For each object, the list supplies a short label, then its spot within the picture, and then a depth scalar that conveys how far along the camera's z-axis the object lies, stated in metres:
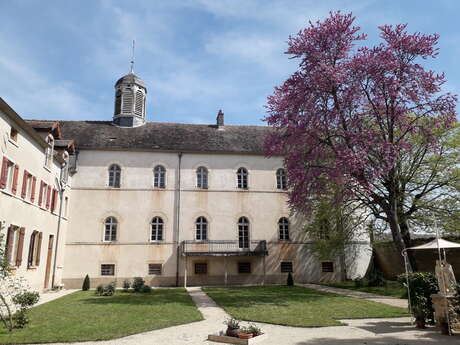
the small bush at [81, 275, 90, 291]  20.33
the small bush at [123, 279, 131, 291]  19.59
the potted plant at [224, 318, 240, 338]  7.93
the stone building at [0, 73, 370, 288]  22.91
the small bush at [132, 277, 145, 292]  18.94
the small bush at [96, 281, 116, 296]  17.08
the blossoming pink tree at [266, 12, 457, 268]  14.95
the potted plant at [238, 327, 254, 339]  7.72
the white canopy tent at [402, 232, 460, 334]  9.30
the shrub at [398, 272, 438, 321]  9.28
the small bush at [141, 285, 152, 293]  18.60
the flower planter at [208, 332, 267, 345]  7.57
